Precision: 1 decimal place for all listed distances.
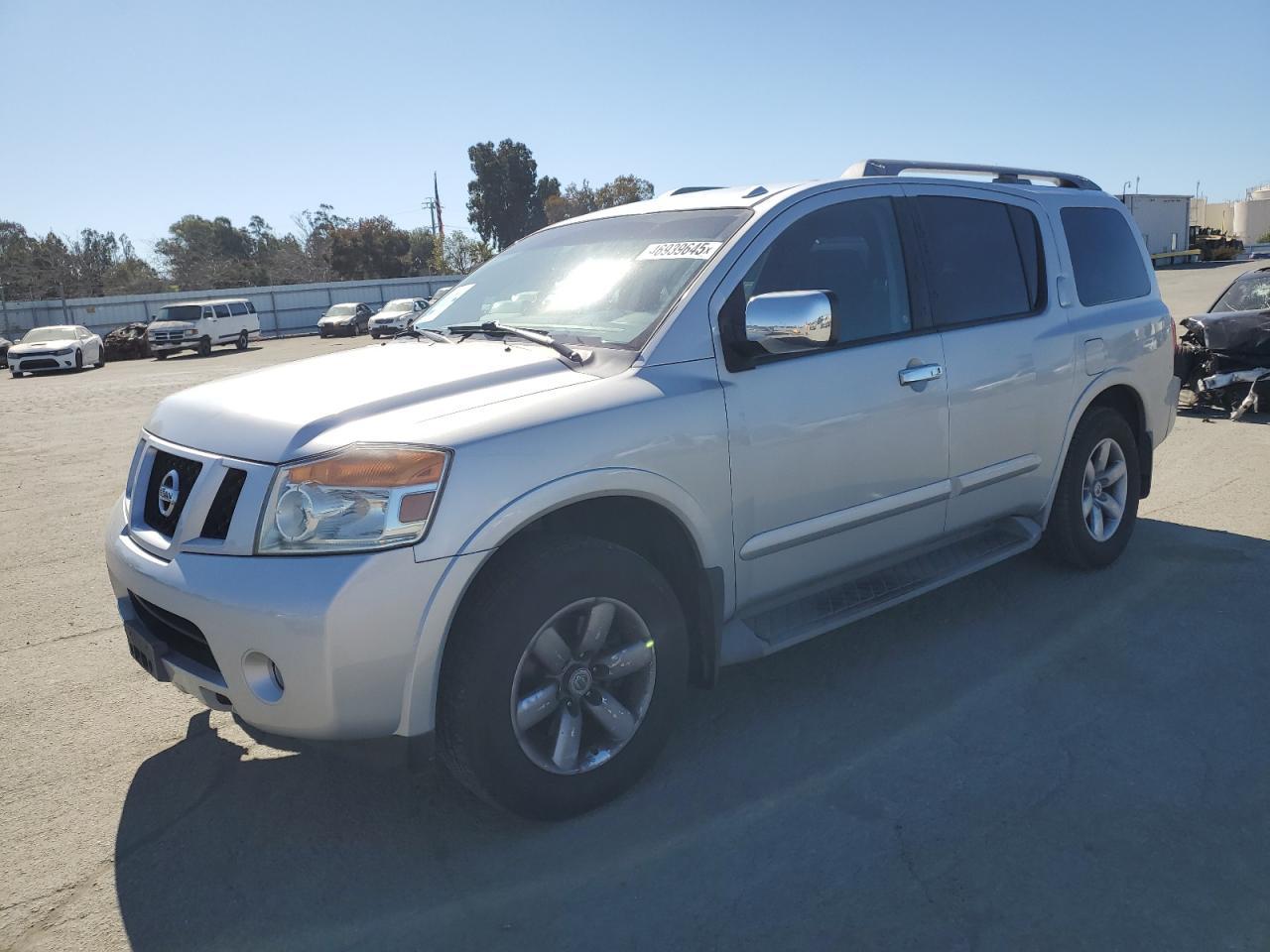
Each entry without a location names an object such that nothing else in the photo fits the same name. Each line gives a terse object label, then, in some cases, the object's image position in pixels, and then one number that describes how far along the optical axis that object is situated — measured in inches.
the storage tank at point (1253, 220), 3745.1
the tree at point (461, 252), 3080.7
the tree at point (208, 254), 2859.3
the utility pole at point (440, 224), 3136.3
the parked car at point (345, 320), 1606.8
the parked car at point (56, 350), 1072.2
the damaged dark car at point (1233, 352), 361.1
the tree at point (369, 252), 2672.2
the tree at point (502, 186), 3139.8
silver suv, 100.3
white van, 1285.7
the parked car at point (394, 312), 1418.2
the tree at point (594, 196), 3196.4
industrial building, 2196.1
